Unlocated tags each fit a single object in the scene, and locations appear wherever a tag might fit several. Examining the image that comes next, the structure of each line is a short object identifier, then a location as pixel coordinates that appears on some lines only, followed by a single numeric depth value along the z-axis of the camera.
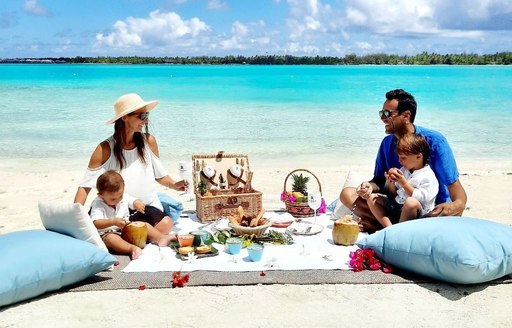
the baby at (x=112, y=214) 5.36
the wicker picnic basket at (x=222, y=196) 6.61
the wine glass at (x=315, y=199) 5.97
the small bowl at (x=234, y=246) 5.30
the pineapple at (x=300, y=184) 6.98
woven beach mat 4.66
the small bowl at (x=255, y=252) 5.11
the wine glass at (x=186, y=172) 6.24
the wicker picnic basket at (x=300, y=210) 6.74
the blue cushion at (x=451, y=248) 4.55
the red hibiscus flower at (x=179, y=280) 4.61
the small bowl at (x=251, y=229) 5.65
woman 5.78
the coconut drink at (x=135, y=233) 5.43
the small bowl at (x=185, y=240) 5.40
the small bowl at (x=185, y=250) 5.23
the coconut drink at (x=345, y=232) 5.61
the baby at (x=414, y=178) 5.47
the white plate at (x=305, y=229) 6.02
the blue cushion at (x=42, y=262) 4.22
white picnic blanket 5.00
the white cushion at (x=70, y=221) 4.82
